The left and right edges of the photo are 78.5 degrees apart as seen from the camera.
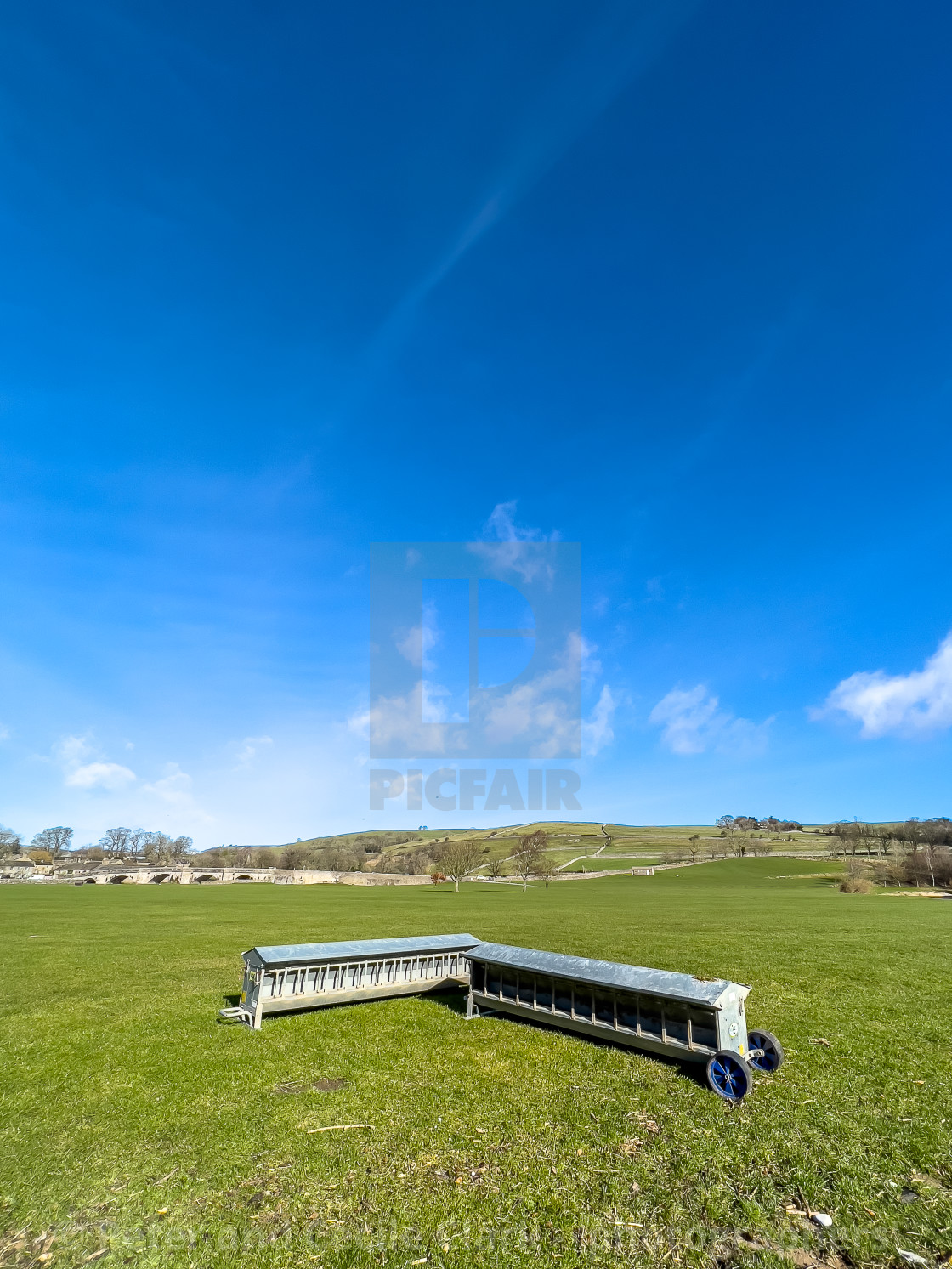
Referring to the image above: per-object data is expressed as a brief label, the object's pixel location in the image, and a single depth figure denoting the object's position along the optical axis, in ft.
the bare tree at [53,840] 632.79
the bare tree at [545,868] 341.00
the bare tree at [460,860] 290.76
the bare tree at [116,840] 641.40
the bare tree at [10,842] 510.46
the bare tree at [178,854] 582.43
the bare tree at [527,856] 344.49
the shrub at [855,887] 236.63
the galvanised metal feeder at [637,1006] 32.37
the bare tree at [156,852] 588.91
